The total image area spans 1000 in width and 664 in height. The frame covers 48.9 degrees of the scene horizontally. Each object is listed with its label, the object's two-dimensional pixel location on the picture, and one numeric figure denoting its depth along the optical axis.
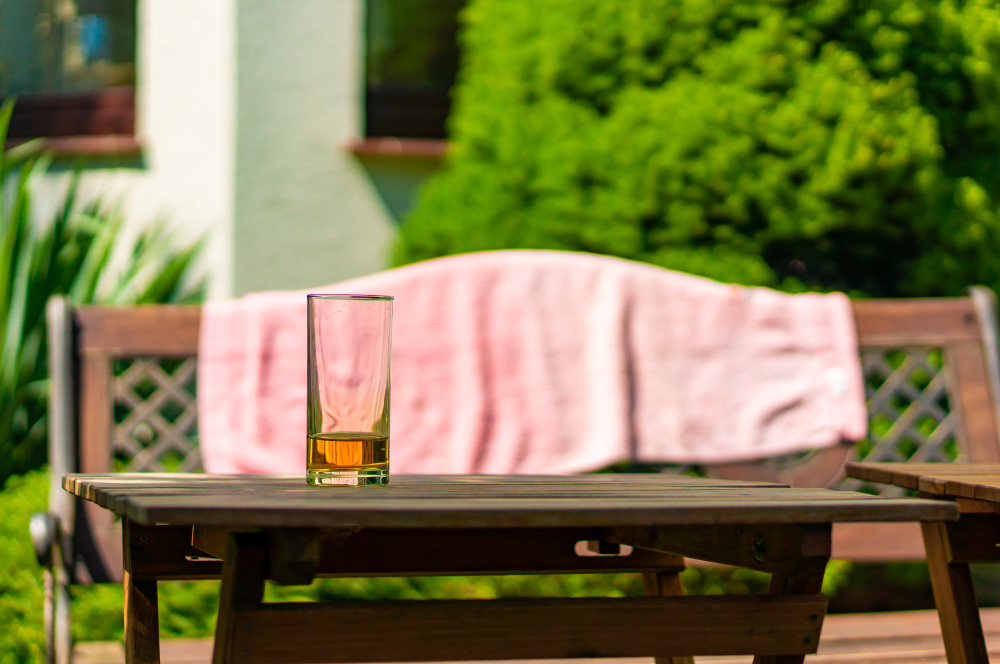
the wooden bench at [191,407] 2.39
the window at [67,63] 4.66
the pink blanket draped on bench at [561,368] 2.65
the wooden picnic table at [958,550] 1.61
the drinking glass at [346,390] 1.34
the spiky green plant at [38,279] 3.21
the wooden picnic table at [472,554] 1.02
